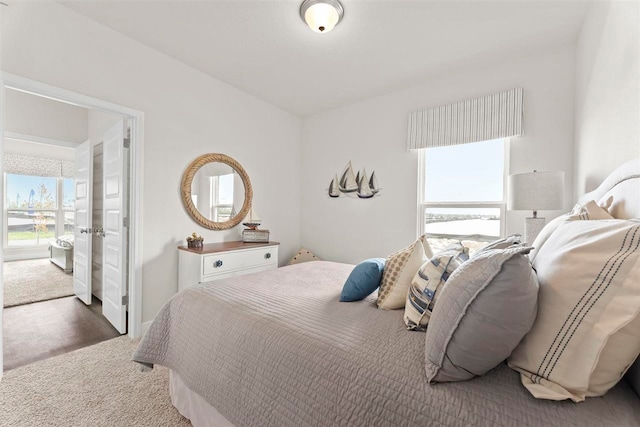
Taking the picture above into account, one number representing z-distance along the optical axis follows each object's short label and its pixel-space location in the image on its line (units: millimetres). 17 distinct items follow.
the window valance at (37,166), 5340
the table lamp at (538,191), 1913
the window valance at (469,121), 2527
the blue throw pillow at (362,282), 1460
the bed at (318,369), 704
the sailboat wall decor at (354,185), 3428
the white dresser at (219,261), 2533
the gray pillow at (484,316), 720
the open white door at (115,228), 2547
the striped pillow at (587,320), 652
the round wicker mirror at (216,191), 2859
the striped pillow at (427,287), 1096
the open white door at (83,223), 3264
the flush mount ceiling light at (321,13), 1854
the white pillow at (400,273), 1328
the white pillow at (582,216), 1074
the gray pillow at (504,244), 1010
